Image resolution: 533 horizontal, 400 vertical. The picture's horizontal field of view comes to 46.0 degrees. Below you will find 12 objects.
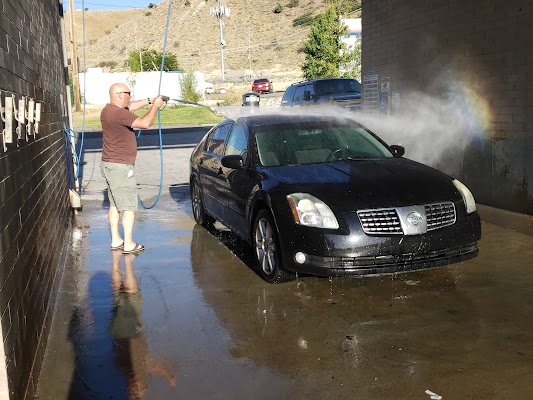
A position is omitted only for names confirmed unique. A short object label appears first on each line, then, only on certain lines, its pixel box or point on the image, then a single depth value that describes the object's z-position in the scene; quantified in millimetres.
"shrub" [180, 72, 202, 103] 54047
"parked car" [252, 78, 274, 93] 56531
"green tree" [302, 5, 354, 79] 42125
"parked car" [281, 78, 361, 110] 17297
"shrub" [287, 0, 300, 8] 107562
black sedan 5102
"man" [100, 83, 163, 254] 6758
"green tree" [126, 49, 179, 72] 72188
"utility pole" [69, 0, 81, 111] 19938
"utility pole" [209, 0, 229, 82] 76244
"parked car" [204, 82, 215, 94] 68225
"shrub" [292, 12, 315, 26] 98544
